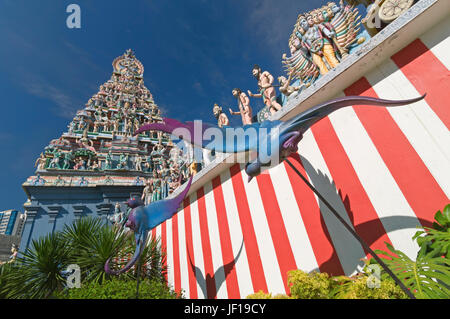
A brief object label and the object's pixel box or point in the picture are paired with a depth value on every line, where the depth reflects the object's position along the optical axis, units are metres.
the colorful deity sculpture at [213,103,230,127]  5.23
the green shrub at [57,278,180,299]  2.72
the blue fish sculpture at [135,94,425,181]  1.57
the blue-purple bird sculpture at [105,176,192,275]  2.89
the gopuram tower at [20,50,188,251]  11.29
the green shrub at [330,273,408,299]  1.15
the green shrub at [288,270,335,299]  1.30
